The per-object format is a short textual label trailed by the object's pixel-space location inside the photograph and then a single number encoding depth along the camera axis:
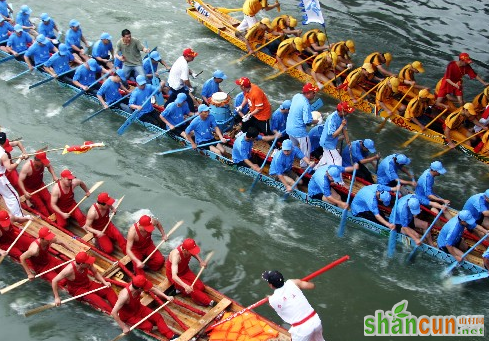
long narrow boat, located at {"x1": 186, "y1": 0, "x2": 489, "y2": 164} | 16.45
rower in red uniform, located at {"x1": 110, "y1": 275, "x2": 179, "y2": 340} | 9.97
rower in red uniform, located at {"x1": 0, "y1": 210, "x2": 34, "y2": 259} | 11.52
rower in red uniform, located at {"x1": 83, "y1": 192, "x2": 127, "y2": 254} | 11.88
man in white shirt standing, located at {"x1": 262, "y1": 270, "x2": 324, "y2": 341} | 9.15
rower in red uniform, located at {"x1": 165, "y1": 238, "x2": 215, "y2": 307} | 10.72
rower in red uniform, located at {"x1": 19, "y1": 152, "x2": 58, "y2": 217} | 12.87
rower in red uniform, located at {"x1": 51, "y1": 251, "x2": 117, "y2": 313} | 10.47
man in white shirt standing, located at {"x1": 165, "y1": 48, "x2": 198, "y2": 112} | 16.02
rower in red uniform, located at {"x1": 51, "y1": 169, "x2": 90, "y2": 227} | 12.38
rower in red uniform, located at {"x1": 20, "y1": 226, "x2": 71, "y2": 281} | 10.91
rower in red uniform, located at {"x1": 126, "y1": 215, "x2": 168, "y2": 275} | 11.10
